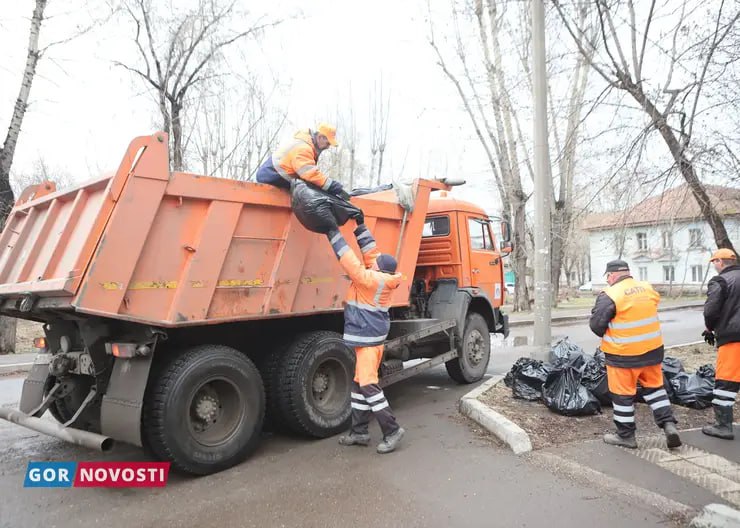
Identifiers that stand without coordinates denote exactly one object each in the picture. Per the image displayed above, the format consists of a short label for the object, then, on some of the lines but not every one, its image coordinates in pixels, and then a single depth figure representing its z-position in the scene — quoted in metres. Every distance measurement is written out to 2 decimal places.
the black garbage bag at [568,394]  4.92
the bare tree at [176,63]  12.50
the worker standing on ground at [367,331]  4.28
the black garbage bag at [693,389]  5.20
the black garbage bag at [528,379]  5.43
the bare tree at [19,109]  9.82
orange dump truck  3.61
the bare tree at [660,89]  6.70
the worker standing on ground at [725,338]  4.42
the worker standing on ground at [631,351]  4.14
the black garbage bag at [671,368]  5.44
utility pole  6.82
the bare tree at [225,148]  18.70
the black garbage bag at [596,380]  5.12
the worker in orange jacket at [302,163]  4.38
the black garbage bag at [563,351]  5.55
